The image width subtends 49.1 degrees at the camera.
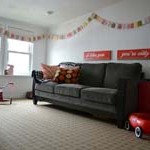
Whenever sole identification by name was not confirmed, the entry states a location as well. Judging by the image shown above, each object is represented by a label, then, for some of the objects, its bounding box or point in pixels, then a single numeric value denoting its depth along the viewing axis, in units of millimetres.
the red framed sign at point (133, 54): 2896
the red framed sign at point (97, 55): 3472
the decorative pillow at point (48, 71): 3744
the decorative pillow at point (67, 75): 3446
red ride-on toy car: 1929
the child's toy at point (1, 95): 3751
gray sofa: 2258
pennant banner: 3052
